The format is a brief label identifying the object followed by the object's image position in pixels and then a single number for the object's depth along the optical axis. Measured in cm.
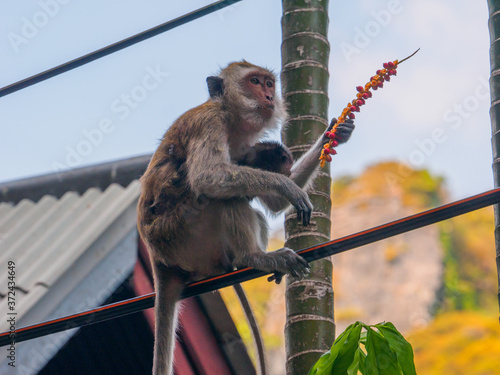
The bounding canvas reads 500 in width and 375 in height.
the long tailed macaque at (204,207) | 880
